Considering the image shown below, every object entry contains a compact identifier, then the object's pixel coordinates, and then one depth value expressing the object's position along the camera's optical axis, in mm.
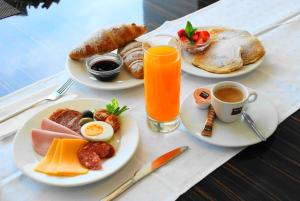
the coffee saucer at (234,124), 837
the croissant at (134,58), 1040
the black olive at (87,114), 882
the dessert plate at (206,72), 1039
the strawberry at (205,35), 1135
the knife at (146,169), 740
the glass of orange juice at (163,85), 821
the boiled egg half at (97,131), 810
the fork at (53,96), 950
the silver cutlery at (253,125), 843
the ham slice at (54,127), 825
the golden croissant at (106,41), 1112
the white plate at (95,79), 1019
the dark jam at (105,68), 1028
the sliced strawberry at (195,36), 1144
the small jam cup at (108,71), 1026
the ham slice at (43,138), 805
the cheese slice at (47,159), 755
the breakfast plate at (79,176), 735
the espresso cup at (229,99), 844
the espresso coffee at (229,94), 878
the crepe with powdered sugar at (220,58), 1056
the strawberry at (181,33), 1166
